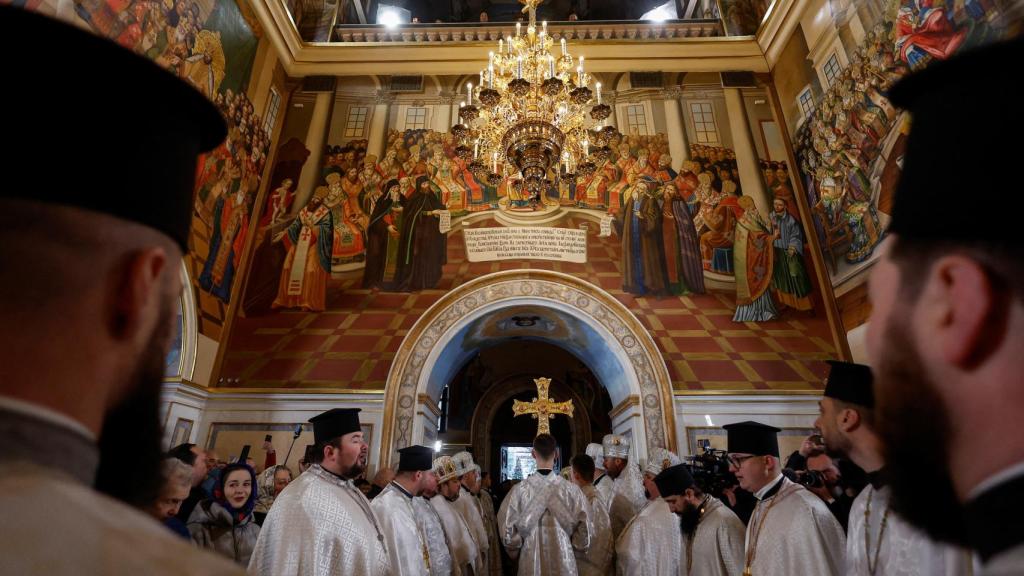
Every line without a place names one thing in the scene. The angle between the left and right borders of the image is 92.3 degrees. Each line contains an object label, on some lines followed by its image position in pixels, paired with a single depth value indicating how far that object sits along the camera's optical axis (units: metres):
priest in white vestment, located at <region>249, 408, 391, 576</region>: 2.51
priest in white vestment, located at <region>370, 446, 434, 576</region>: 3.54
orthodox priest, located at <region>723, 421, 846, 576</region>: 2.55
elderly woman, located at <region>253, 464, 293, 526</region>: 5.44
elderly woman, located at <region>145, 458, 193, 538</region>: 2.62
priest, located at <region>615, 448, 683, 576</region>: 4.28
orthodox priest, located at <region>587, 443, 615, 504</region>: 6.59
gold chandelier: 6.29
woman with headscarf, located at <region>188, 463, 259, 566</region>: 3.33
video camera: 5.45
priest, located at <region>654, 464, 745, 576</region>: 3.72
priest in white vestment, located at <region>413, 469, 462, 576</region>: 4.55
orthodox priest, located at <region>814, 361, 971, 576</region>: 2.02
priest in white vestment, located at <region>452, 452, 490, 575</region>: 6.33
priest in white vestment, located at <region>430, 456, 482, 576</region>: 5.46
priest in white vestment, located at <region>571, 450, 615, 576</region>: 5.23
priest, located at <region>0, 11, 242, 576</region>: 0.47
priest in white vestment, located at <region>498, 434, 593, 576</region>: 5.07
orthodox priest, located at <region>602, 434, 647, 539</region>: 6.20
